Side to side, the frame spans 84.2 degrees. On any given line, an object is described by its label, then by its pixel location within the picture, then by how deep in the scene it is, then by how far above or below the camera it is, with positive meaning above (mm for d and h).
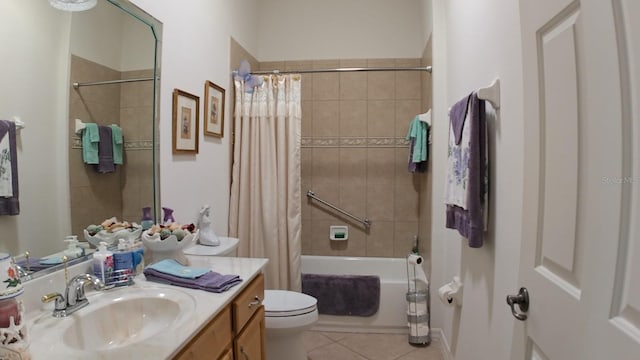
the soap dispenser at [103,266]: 1283 -346
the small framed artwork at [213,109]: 2330 +428
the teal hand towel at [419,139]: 2889 +278
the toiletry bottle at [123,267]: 1319 -364
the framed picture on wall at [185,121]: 1960 +291
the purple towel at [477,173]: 1529 +1
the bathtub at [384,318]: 2820 -1173
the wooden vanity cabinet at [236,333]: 1048 -562
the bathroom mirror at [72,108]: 1099 +235
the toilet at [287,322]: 1969 -841
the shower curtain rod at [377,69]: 2777 +818
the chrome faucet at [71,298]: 1066 -393
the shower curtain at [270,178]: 2705 -46
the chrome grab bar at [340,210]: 3482 -378
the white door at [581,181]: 610 -14
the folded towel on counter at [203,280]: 1275 -406
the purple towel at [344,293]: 2818 -974
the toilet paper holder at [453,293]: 2025 -699
